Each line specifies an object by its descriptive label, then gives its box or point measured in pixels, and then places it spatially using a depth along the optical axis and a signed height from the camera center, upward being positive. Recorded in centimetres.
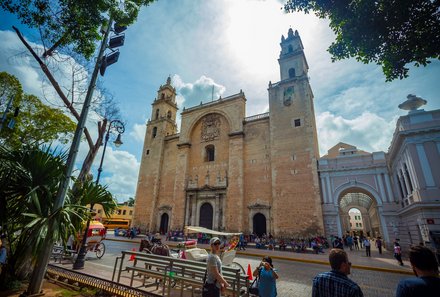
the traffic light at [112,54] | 547 +427
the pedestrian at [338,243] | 1283 -71
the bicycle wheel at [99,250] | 984 -128
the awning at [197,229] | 1003 -17
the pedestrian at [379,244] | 1373 -71
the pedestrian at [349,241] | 1647 -72
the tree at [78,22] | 591 +557
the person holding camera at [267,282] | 362 -88
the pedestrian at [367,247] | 1302 -87
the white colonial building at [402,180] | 1046 +336
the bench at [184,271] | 399 -91
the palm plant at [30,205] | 381 +26
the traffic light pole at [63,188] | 395 +63
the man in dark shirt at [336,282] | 202 -48
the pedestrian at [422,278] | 175 -36
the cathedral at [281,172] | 1153 +468
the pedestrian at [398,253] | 1023 -91
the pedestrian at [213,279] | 298 -73
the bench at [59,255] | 824 -135
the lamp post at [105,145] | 711 +346
